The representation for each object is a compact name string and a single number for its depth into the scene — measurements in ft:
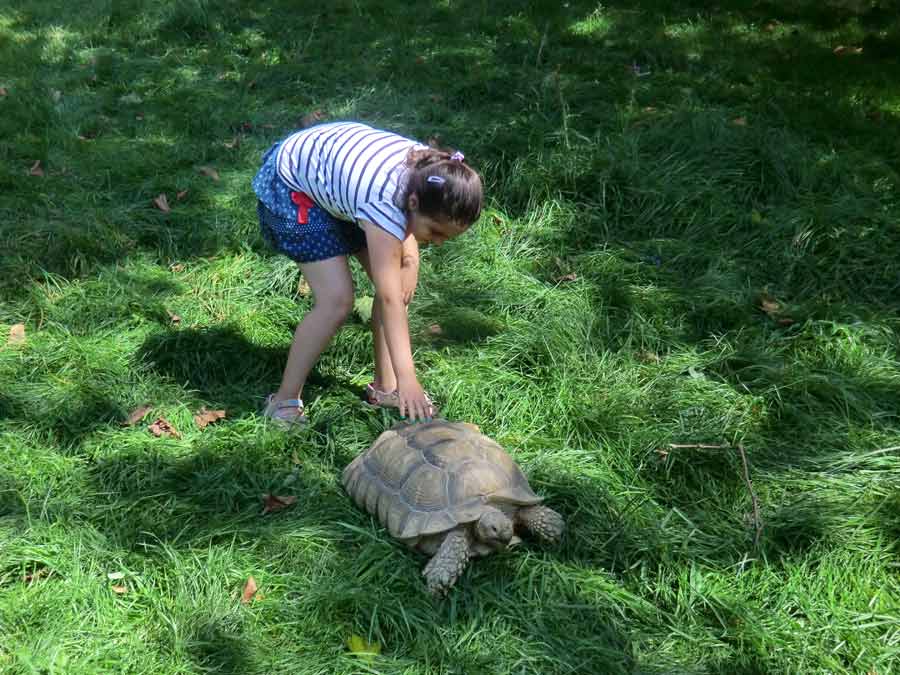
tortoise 9.53
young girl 10.11
